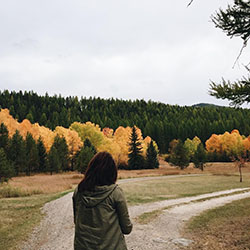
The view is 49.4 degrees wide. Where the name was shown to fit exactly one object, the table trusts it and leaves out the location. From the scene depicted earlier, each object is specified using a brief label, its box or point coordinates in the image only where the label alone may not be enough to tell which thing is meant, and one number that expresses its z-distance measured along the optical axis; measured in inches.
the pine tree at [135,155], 2556.6
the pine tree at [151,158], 2598.4
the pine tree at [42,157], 2097.4
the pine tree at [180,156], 2351.1
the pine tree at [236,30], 322.3
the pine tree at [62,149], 2164.1
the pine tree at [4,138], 1829.5
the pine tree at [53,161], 1934.1
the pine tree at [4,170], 1191.3
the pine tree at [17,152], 1841.0
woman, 144.6
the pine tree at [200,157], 2362.2
